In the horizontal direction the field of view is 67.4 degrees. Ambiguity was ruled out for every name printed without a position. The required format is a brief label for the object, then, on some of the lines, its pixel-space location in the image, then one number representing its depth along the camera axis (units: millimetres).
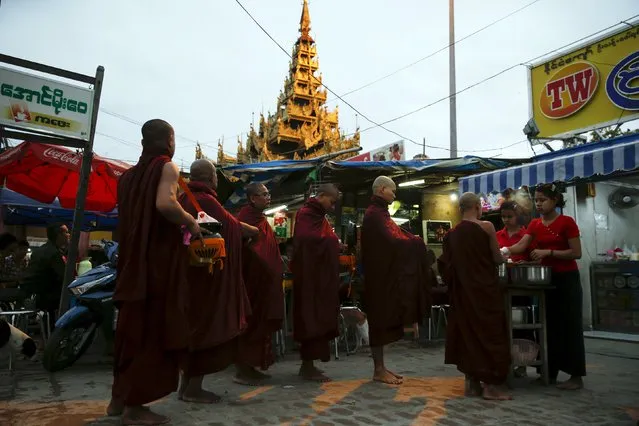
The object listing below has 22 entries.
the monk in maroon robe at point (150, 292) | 2918
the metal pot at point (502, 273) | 4227
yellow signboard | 8492
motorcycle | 4535
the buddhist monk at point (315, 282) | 4586
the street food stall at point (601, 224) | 7035
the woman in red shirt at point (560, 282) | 4285
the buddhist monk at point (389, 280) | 4375
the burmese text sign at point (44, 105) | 4551
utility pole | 14164
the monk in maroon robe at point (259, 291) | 4480
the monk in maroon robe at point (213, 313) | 3494
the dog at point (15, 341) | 3152
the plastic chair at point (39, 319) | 5747
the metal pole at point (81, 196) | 4895
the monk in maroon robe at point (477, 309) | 3842
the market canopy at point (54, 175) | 6629
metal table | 4273
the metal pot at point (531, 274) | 4211
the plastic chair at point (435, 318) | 7257
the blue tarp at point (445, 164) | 7922
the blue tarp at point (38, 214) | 9950
